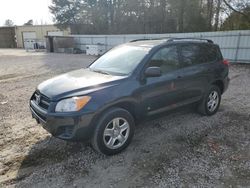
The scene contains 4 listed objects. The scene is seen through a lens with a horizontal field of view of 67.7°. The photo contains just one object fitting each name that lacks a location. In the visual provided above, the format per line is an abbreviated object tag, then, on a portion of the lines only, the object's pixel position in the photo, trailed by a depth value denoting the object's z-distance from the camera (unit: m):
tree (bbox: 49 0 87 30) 26.07
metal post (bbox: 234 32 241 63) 10.93
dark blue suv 2.53
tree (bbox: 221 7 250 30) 12.04
